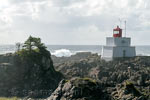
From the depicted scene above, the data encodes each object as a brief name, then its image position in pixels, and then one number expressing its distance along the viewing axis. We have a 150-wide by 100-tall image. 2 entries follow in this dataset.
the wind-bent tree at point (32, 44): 58.16
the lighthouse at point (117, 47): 73.12
